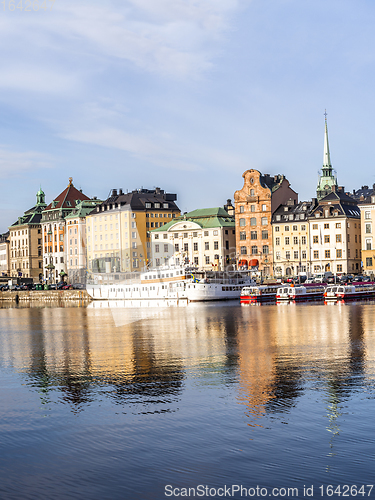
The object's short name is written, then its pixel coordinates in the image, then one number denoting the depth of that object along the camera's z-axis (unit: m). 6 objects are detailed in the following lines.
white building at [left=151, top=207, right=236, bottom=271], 183.12
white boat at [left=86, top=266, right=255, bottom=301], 132.75
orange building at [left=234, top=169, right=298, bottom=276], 172.88
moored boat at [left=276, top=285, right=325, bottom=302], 114.12
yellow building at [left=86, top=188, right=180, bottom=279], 195.12
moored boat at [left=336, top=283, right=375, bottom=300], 110.50
